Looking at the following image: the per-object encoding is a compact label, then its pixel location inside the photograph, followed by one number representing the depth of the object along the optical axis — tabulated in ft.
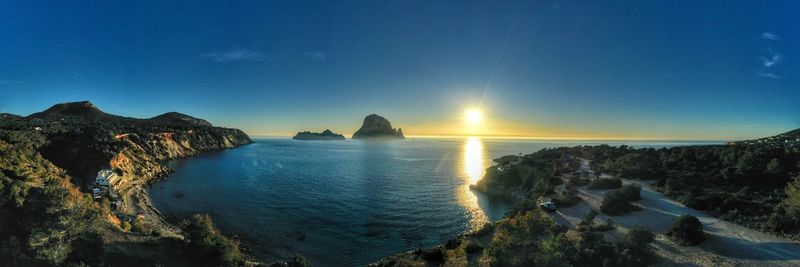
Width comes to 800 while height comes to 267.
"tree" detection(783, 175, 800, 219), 90.62
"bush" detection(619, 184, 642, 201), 134.88
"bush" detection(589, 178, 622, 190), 167.84
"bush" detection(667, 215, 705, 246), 86.79
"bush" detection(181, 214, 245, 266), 88.12
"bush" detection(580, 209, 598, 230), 111.04
